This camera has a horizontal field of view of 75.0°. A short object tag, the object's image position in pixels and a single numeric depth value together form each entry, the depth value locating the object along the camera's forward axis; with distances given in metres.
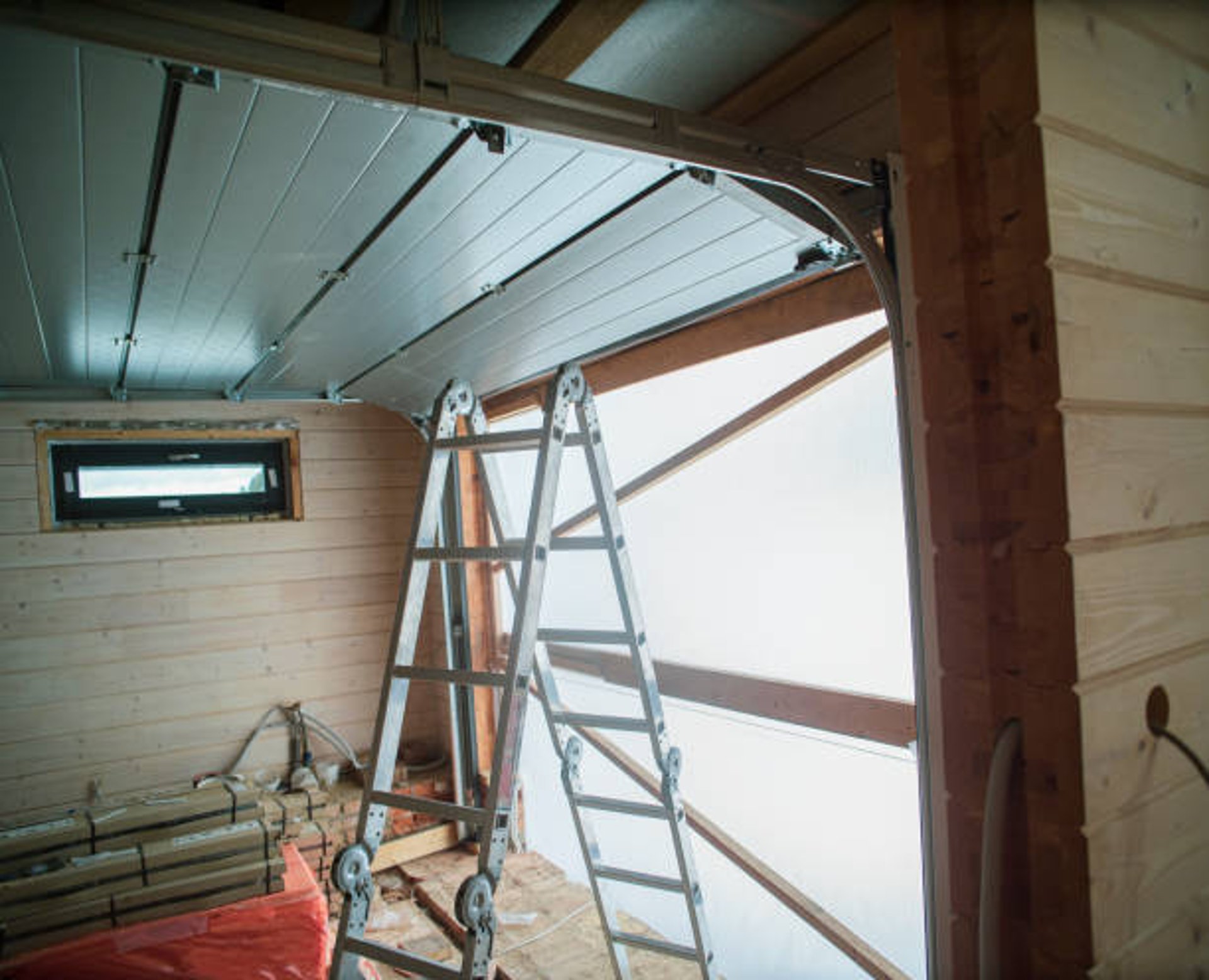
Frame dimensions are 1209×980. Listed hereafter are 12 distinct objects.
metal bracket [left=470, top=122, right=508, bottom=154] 1.23
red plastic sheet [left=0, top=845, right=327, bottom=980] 2.54
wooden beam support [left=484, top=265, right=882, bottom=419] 2.23
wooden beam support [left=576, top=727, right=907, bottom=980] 2.27
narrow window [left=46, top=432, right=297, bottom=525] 3.90
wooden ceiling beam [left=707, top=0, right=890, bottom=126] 1.31
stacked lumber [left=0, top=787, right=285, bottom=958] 2.72
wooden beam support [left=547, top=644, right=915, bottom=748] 2.17
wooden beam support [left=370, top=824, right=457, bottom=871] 4.06
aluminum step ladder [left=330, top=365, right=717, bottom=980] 1.88
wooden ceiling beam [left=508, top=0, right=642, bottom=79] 1.27
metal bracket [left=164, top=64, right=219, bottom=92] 1.06
